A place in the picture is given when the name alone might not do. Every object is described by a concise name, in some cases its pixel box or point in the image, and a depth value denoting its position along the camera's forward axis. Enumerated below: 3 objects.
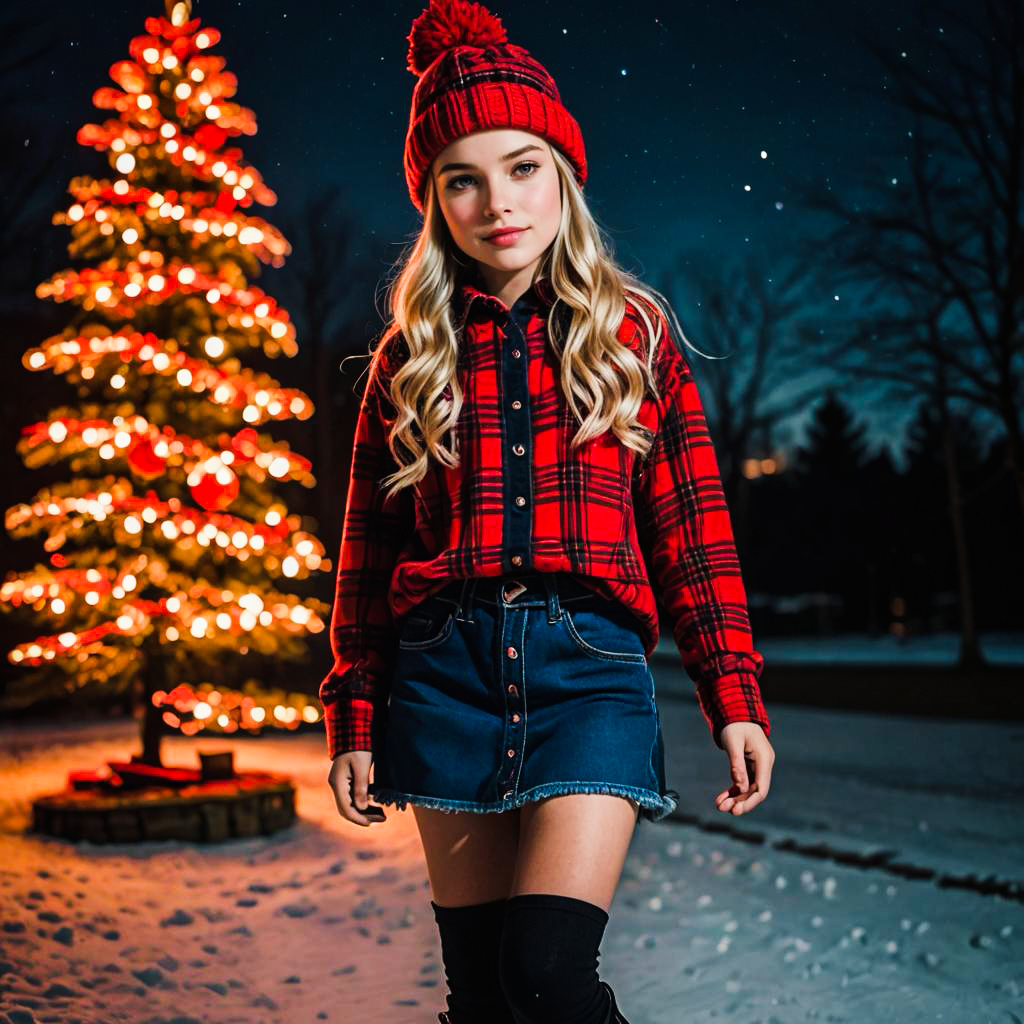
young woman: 1.69
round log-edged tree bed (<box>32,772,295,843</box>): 5.26
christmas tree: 5.73
